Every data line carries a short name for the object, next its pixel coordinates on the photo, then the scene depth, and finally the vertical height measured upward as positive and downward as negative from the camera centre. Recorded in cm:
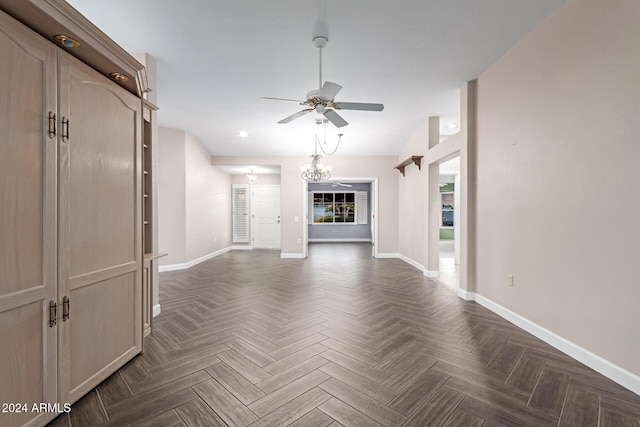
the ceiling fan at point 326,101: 273 +122
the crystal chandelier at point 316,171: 618 +102
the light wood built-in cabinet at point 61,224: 136 -6
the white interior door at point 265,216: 902 -7
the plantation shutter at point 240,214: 895 +0
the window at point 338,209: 1161 +22
